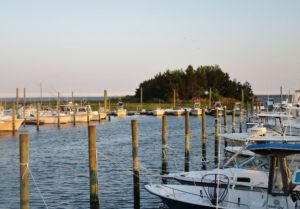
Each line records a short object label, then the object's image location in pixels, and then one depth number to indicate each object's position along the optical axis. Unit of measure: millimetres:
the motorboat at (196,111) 114125
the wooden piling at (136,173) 22703
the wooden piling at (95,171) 19141
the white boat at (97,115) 98175
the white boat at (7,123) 70344
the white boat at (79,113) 93125
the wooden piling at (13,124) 69438
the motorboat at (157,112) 118006
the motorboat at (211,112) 117375
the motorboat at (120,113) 115750
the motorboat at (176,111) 118125
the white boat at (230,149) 34844
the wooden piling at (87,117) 92175
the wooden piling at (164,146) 28297
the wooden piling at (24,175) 17016
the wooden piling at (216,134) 38325
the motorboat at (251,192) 17344
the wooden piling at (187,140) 30703
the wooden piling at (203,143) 34969
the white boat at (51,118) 90094
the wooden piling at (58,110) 82438
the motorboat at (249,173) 19875
